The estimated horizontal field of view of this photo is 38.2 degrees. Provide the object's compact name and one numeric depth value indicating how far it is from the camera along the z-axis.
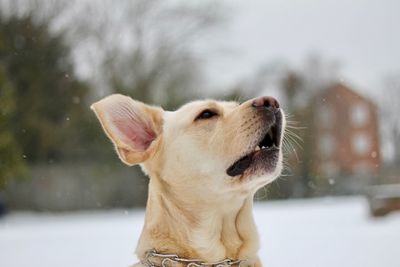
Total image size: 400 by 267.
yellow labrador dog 2.57
